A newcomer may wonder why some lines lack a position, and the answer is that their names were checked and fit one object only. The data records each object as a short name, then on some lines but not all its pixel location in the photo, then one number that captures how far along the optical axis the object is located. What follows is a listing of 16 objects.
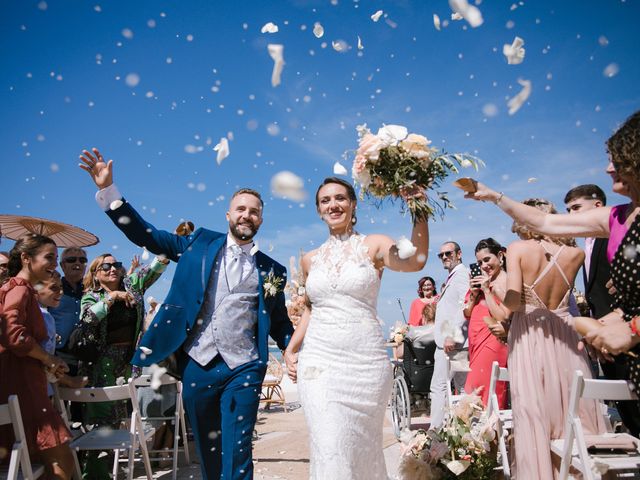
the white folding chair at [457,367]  6.80
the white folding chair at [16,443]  3.00
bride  3.19
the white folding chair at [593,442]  2.91
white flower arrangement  4.02
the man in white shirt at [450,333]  6.52
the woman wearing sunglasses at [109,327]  5.27
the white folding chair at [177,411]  5.63
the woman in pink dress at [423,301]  8.57
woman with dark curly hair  2.16
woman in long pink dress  3.74
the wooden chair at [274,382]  10.88
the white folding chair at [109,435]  4.22
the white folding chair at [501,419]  4.21
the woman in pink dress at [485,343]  5.80
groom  3.71
